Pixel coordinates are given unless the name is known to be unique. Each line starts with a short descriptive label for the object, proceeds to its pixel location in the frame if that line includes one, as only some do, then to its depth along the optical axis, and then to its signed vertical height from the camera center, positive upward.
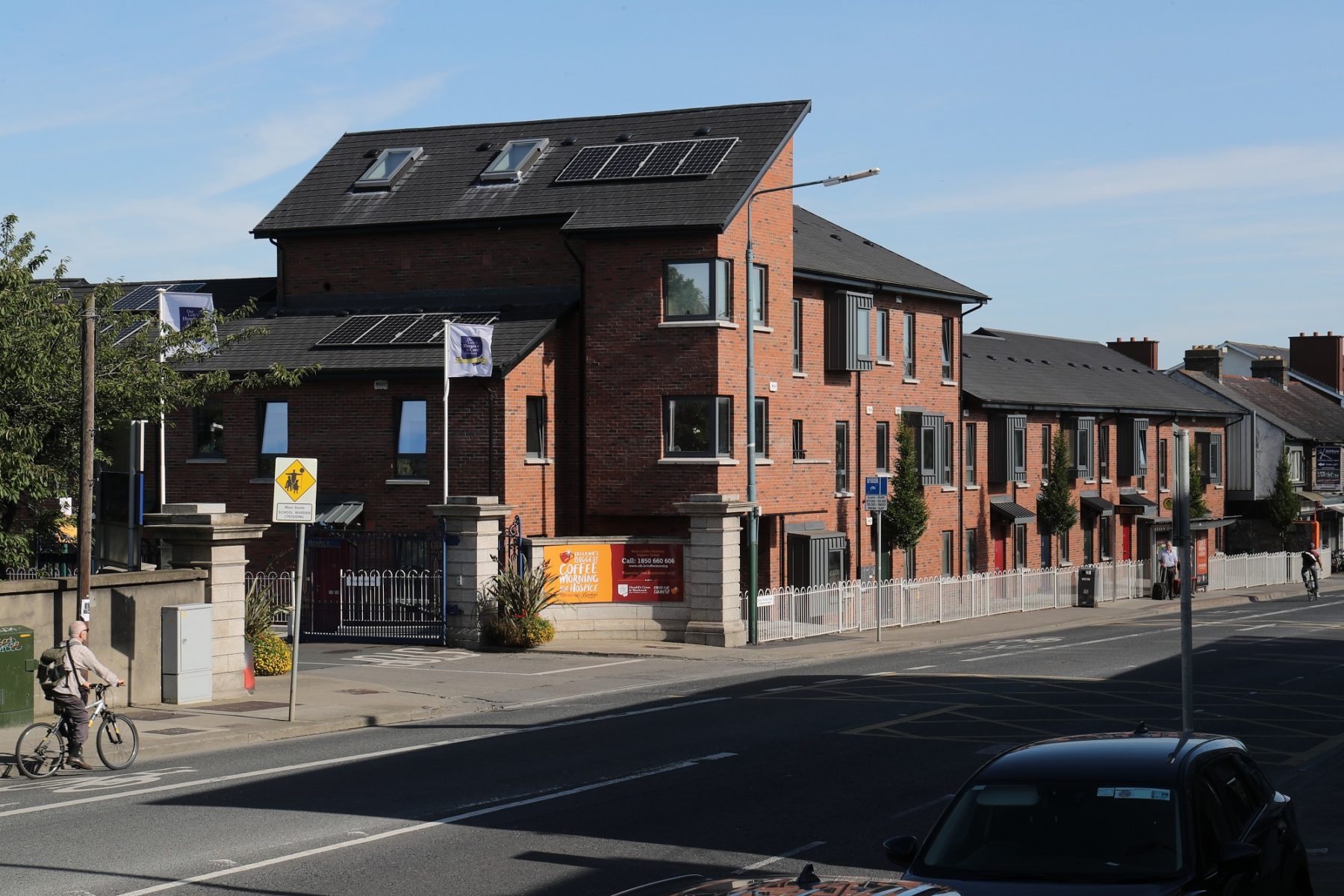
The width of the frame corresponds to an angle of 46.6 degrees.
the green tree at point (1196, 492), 59.81 +0.86
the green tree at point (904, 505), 42.62 +0.29
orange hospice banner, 31.52 -1.15
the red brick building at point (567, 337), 35.09 +4.23
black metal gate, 31.20 -1.51
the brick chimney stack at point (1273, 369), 81.88 +7.62
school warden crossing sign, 20.73 +0.40
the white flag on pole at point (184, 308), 30.36 +4.19
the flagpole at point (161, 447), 24.81 +1.21
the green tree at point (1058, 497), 52.72 +0.62
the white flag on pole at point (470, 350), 32.84 +3.54
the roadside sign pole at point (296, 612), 20.14 -1.27
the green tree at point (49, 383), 22.03 +2.04
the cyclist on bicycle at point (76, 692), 16.59 -1.83
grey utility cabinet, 21.69 -1.87
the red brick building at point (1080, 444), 50.84 +2.56
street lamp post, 31.38 +0.34
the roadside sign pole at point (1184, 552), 11.71 -0.29
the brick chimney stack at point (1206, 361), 74.44 +7.32
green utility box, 18.52 -1.86
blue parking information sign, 32.50 +0.46
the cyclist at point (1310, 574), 52.62 -2.05
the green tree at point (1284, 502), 67.62 +0.51
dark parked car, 7.46 -1.58
